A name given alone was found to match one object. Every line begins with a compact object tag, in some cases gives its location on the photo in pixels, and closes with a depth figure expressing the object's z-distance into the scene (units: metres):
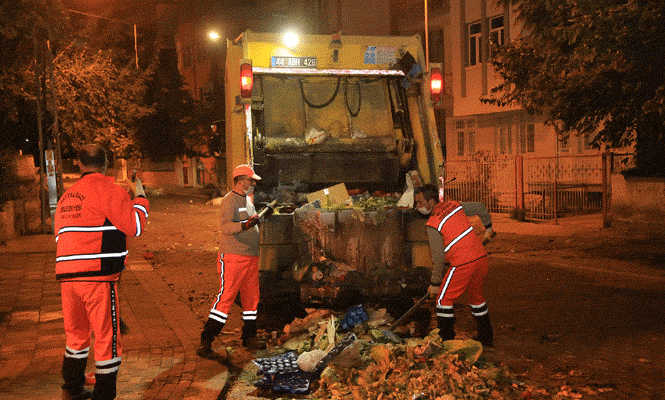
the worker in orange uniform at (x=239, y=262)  5.30
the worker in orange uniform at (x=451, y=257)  5.05
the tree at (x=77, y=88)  14.51
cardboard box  6.74
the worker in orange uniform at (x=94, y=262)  3.71
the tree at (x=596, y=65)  8.11
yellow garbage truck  7.30
